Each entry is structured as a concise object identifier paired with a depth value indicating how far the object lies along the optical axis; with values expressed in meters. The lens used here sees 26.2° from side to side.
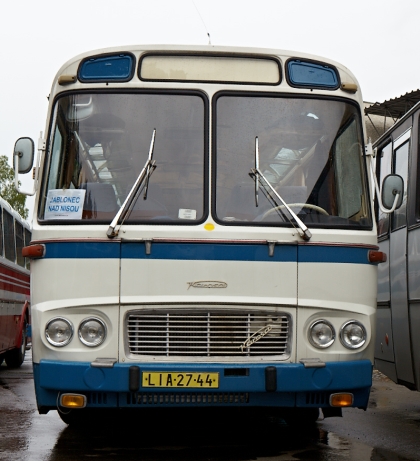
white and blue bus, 6.80
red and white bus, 15.22
